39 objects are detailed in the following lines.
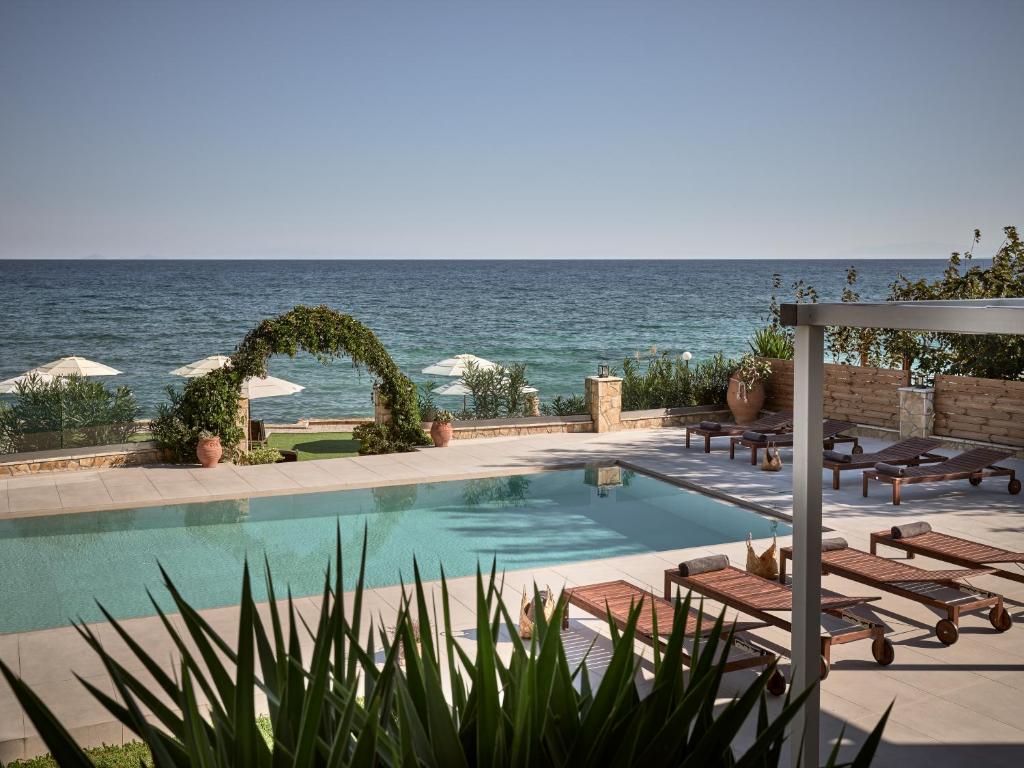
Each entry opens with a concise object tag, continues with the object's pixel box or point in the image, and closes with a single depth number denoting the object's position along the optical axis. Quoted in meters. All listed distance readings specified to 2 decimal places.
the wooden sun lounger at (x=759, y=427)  13.95
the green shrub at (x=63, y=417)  13.55
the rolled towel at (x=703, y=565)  7.36
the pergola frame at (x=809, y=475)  3.82
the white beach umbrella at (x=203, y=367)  15.38
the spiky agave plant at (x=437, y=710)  1.75
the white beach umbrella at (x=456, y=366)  17.45
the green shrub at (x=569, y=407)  18.39
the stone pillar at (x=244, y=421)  13.95
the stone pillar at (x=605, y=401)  15.74
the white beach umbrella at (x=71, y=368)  16.06
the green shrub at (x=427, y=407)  15.69
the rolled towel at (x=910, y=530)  8.21
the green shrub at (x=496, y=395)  17.20
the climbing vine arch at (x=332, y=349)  13.88
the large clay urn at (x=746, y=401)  16.03
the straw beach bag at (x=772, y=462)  12.97
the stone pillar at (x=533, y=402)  17.09
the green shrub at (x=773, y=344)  16.70
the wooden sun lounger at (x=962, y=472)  11.14
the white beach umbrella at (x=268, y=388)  15.40
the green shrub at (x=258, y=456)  13.80
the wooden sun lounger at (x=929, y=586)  6.82
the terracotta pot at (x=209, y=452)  13.30
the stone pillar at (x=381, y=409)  14.73
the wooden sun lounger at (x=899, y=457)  11.88
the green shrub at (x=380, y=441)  14.55
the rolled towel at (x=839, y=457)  11.86
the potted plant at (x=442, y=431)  14.86
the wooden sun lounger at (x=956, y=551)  7.69
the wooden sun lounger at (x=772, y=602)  6.42
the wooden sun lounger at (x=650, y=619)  6.04
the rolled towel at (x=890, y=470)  11.21
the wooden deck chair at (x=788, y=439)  13.28
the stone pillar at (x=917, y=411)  14.19
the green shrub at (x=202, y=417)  13.58
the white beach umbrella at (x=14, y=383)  14.61
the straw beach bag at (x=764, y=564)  7.99
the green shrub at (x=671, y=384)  17.33
